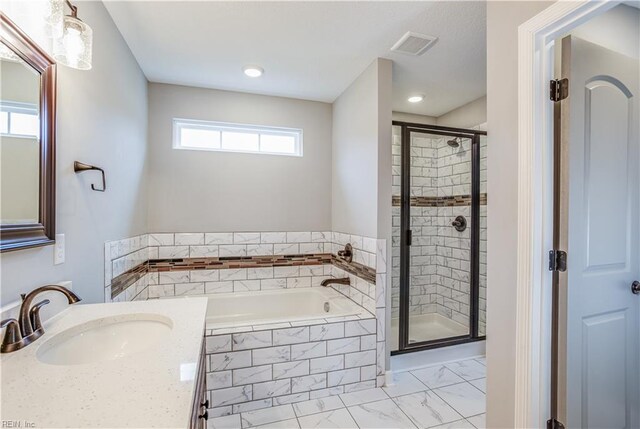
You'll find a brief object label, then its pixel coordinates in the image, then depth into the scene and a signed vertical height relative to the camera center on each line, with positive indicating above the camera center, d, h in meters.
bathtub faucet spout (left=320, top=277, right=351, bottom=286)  2.86 -0.65
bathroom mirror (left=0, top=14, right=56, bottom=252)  1.03 +0.27
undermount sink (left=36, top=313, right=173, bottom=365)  1.13 -0.51
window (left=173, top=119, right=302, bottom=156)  2.98 +0.79
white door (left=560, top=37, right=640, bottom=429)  1.23 -0.09
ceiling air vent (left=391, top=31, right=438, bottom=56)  2.07 +1.22
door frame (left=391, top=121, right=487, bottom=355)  2.66 -0.23
